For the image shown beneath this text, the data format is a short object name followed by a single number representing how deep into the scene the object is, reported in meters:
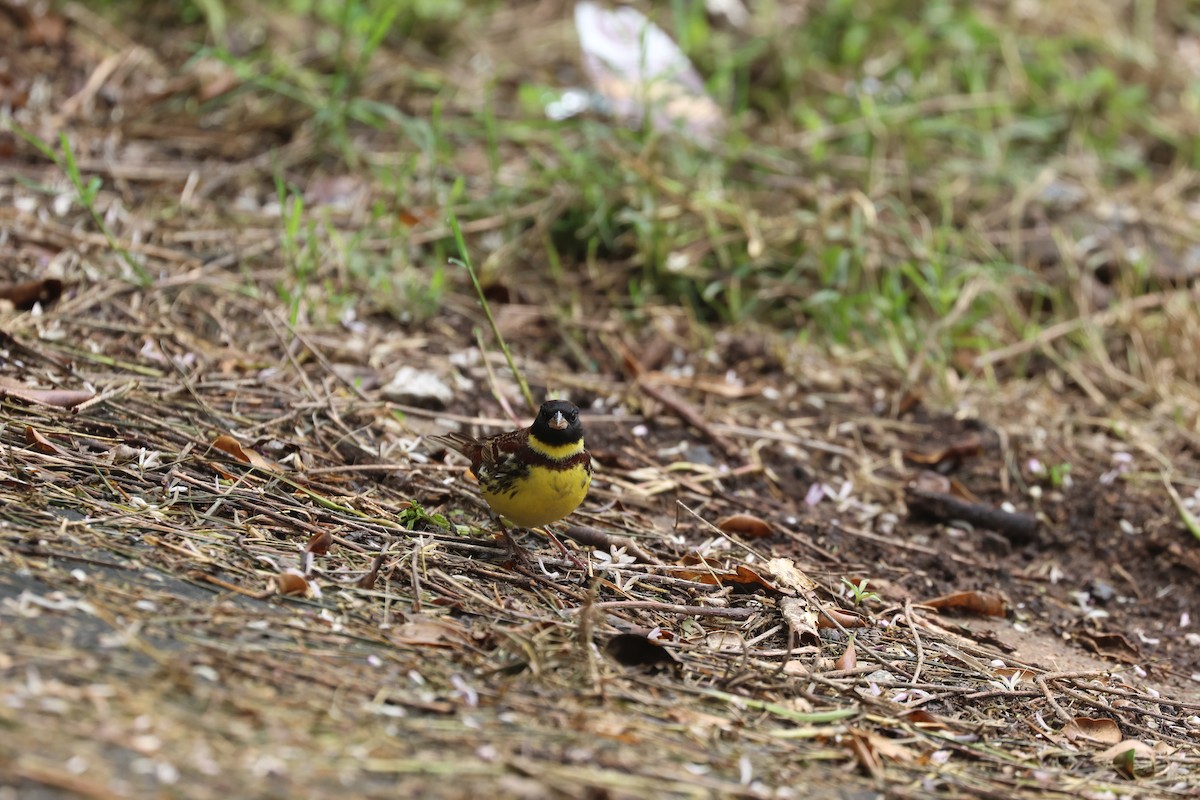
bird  7.18
